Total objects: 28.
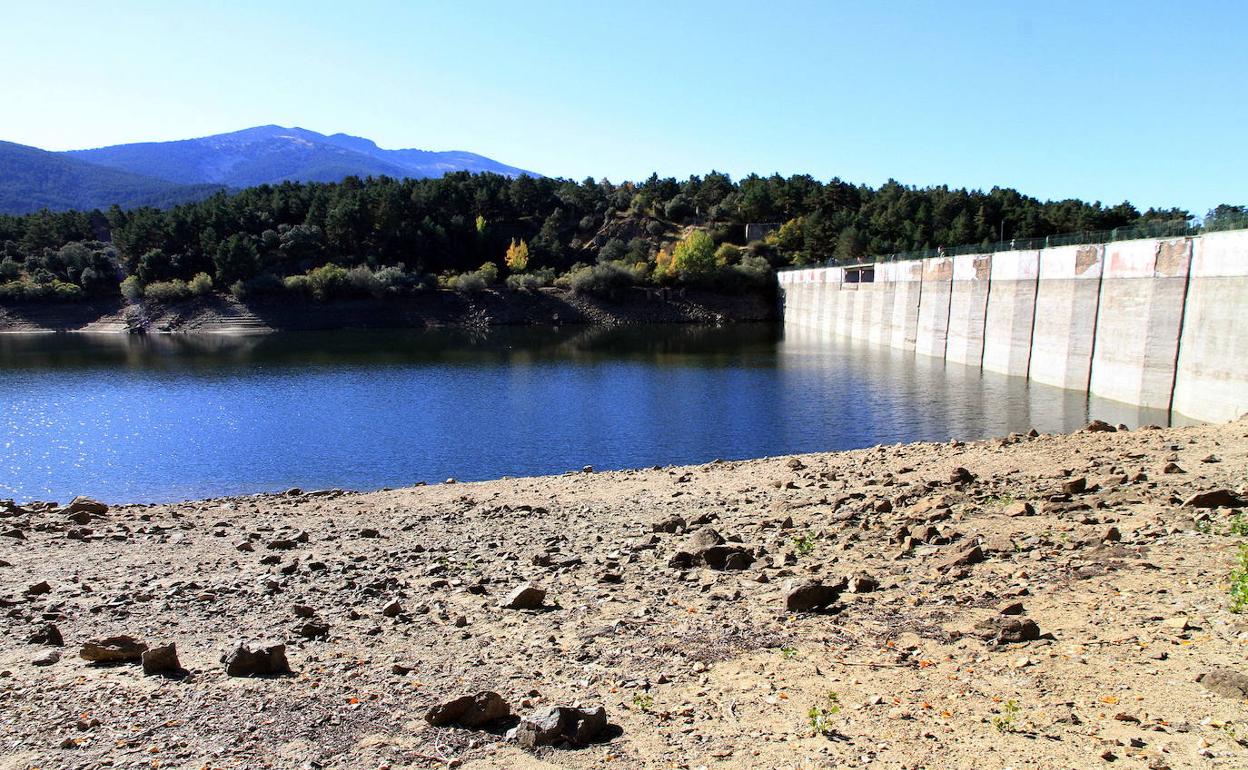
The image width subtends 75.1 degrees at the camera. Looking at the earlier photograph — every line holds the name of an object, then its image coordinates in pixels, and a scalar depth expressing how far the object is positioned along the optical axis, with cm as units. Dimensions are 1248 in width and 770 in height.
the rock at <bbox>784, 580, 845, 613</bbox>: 1027
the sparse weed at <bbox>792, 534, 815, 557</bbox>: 1324
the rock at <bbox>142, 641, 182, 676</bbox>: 884
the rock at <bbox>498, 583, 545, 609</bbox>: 1110
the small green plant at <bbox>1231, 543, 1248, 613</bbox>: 870
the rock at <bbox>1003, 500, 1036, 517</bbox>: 1388
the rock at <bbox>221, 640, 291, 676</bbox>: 883
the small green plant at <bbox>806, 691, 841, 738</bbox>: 708
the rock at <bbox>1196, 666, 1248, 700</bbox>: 695
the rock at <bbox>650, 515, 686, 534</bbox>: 1524
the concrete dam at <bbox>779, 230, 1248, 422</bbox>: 3028
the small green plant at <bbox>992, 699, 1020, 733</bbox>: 685
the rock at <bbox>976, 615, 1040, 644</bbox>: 867
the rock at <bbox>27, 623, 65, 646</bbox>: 991
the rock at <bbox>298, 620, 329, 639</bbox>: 1024
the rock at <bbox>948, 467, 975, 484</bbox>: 1711
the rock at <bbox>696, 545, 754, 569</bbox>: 1233
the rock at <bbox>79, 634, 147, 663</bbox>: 919
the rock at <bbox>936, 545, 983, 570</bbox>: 1148
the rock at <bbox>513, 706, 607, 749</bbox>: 709
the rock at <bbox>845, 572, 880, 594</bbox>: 1088
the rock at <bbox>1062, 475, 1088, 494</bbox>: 1488
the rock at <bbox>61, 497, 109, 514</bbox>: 1950
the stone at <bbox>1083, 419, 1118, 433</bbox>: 2286
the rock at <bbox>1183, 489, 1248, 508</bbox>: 1267
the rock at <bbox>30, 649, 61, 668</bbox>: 918
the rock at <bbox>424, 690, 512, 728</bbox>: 748
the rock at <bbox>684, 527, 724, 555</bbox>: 1312
